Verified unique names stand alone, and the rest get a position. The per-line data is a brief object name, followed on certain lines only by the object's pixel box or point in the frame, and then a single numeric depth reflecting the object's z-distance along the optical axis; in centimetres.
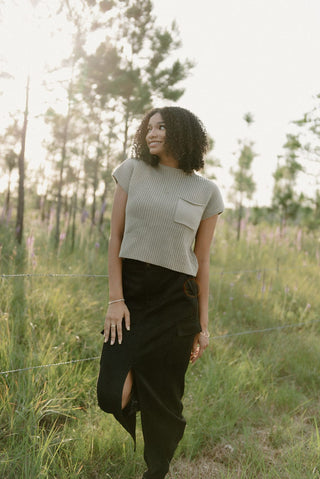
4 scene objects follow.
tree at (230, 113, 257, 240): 1144
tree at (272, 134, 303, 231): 1177
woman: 179
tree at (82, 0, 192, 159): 917
